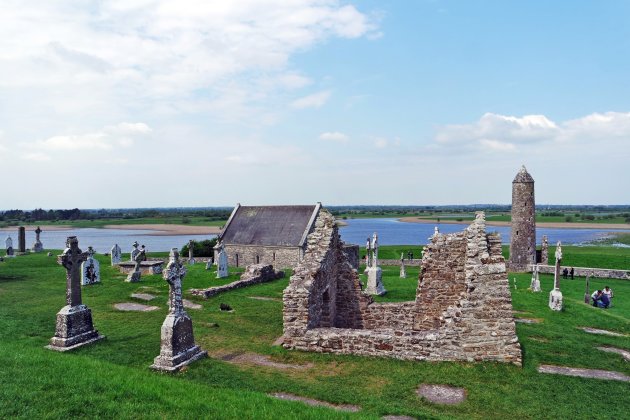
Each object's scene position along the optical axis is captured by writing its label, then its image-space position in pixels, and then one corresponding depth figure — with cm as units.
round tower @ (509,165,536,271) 3469
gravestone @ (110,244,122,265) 2765
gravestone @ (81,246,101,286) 2089
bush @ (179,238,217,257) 4397
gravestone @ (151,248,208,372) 946
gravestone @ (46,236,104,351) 1080
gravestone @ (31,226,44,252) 3512
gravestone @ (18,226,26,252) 3406
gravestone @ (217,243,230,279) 2519
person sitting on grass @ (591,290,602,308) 1945
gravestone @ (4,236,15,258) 3148
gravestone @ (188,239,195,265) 3243
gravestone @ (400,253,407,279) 2802
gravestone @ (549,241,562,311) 1786
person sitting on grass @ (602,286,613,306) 1919
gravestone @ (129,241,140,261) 2659
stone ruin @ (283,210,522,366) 1002
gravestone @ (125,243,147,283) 2186
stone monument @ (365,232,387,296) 2094
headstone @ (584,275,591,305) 2051
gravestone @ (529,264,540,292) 2384
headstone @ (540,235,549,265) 3453
